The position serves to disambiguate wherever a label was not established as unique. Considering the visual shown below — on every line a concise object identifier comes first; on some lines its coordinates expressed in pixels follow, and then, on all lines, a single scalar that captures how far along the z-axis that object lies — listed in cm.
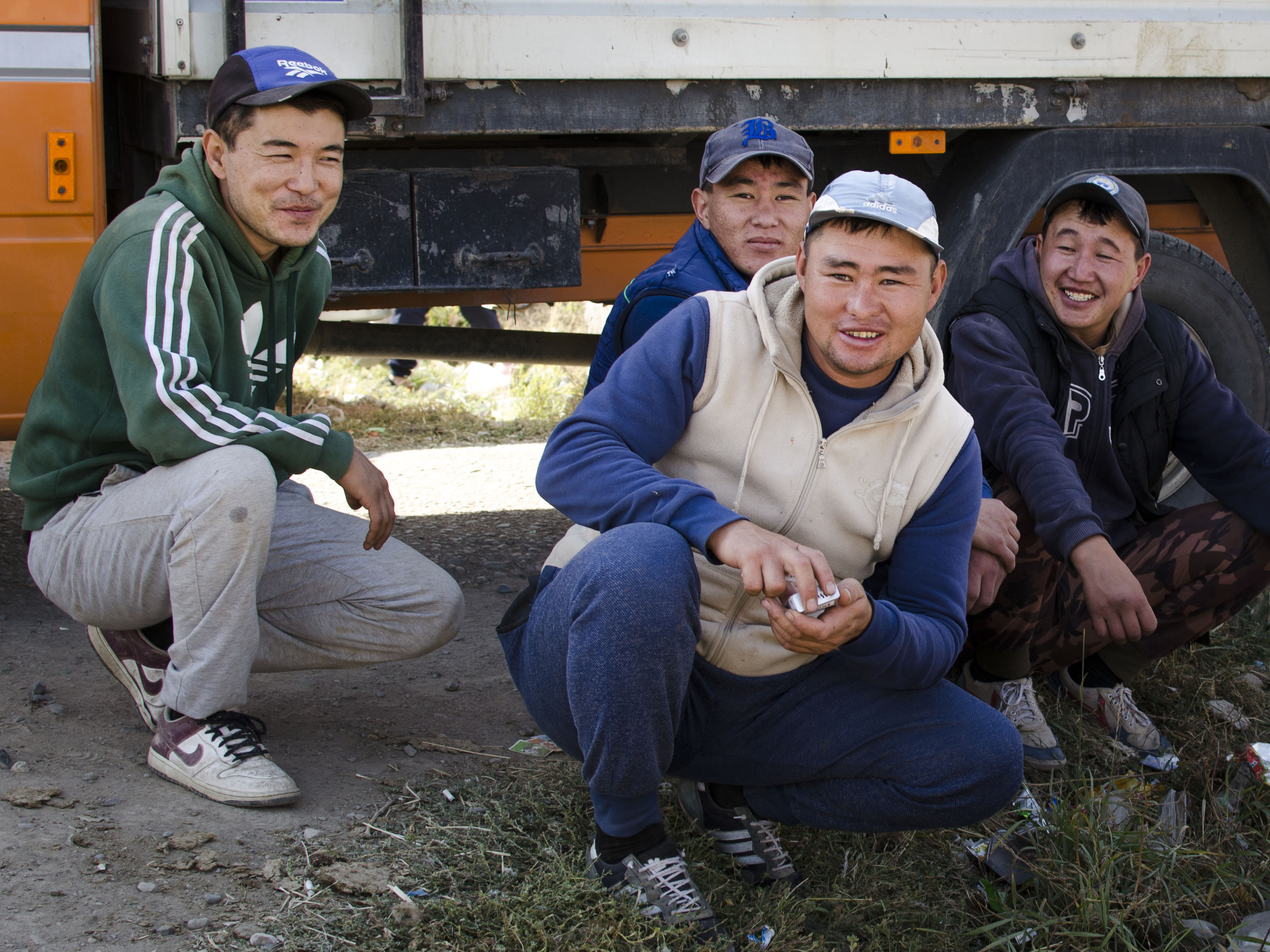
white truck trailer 313
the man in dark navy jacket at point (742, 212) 272
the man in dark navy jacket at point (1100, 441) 281
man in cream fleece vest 200
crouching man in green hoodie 229
